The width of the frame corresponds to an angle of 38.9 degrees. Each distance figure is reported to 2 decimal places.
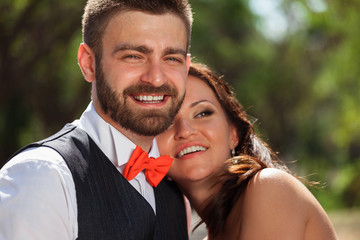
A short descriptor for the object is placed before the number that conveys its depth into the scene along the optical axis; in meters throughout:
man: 2.15
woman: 2.81
